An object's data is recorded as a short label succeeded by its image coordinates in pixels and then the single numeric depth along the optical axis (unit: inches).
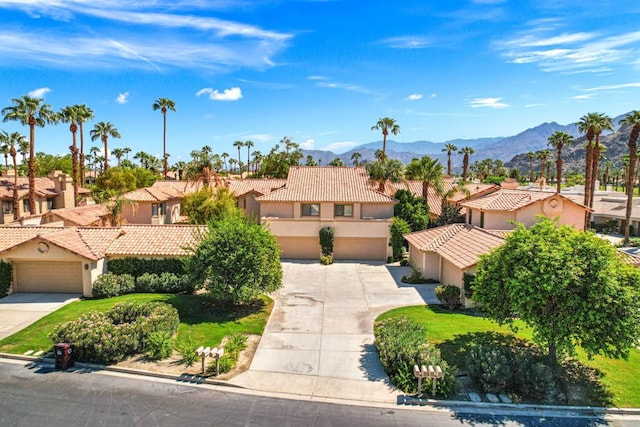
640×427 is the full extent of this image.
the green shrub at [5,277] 973.9
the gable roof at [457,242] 970.7
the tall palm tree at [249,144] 4758.9
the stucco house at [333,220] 1421.0
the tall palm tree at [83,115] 2121.3
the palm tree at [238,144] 4771.2
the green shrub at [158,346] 659.4
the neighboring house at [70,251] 970.1
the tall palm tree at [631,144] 1589.6
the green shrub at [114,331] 641.6
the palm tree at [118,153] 4446.4
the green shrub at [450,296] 925.8
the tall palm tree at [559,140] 2336.4
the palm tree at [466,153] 3892.7
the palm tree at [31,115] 1722.4
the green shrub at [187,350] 639.8
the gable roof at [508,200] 1295.5
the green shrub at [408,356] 572.7
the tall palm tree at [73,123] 2068.2
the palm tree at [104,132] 2623.0
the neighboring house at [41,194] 1925.4
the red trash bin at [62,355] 626.8
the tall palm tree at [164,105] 2886.3
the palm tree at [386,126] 2566.4
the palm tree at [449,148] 4082.2
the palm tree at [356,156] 4601.9
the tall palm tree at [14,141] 2343.8
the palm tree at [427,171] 1561.3
